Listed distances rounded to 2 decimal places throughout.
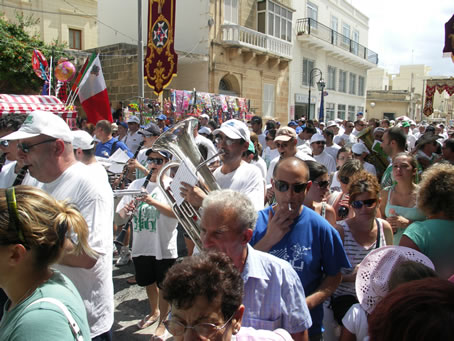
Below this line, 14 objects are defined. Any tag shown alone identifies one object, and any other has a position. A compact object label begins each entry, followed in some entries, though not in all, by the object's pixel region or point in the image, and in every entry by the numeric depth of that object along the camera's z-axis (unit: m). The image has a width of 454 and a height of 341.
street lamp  24.23
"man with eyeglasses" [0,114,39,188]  2.70
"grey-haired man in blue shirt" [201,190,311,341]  1.67
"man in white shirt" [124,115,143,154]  7.79
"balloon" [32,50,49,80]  10.49
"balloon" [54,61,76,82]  9.73
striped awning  9.39
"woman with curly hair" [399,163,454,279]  2.06
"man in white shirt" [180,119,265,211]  3.16
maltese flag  7.15
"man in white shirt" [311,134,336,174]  5.68
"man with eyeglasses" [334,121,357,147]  8.67
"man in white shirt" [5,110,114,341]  2.17
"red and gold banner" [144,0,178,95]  9.55
